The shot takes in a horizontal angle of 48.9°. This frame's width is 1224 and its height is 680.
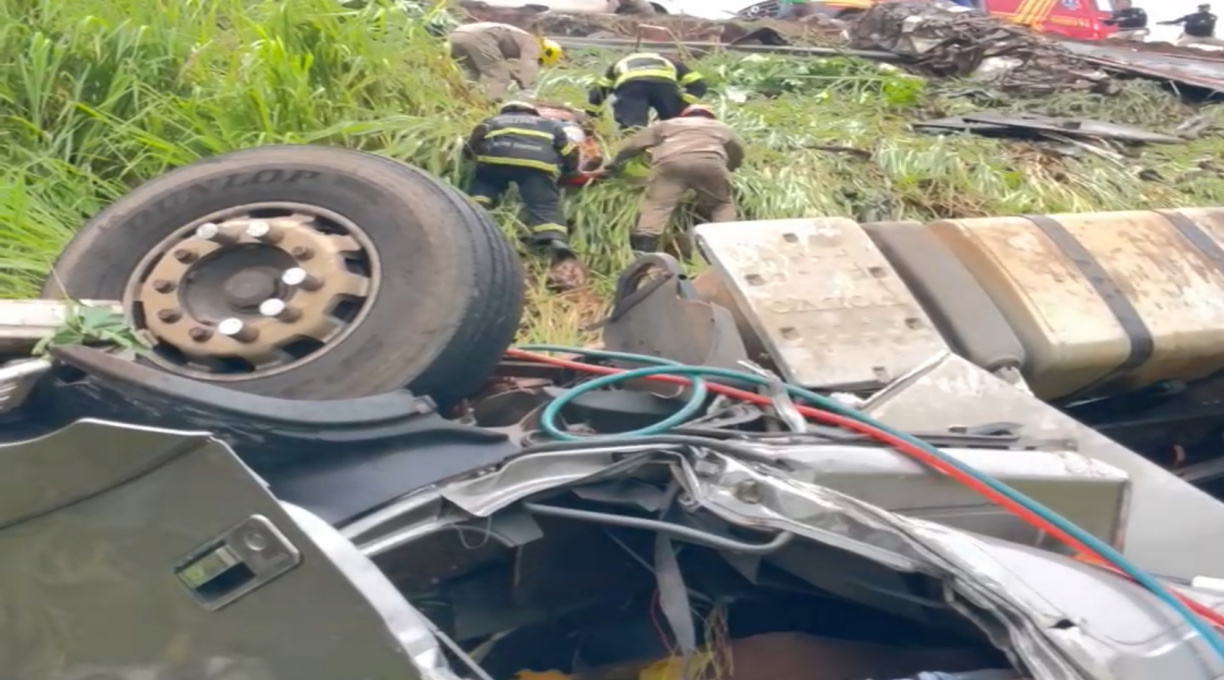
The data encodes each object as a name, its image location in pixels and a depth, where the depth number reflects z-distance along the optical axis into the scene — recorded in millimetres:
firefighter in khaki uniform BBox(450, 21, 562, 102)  6586
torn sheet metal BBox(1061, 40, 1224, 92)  7996
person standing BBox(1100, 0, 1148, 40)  11192
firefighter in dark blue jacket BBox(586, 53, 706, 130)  6137
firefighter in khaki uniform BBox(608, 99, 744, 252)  4984
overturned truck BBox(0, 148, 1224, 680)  1558
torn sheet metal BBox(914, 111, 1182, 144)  6750
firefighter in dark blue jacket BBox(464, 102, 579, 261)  4762
